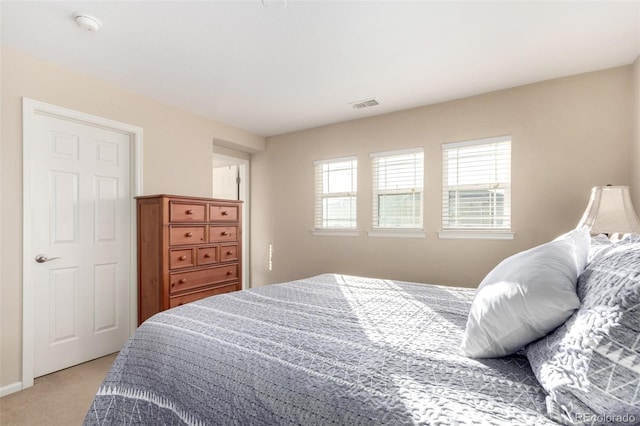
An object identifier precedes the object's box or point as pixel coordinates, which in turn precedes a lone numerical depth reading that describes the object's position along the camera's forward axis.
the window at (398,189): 3.87
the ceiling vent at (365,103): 3.62
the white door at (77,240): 2.71
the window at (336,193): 4.36
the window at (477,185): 3.37
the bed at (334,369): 0.79
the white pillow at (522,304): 0.90
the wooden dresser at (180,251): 3.01
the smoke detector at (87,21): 2.11
